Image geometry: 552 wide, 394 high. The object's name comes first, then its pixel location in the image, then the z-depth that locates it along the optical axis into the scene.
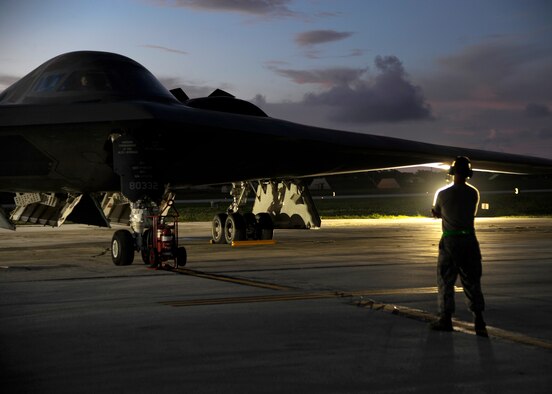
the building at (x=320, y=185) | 139.55
